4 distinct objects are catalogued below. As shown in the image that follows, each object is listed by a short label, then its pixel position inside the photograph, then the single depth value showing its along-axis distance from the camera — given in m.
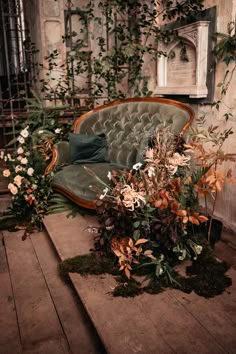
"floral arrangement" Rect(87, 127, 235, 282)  1.91
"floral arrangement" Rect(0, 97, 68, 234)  3.15
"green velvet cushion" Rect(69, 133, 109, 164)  3.29
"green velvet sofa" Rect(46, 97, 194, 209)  2.80
